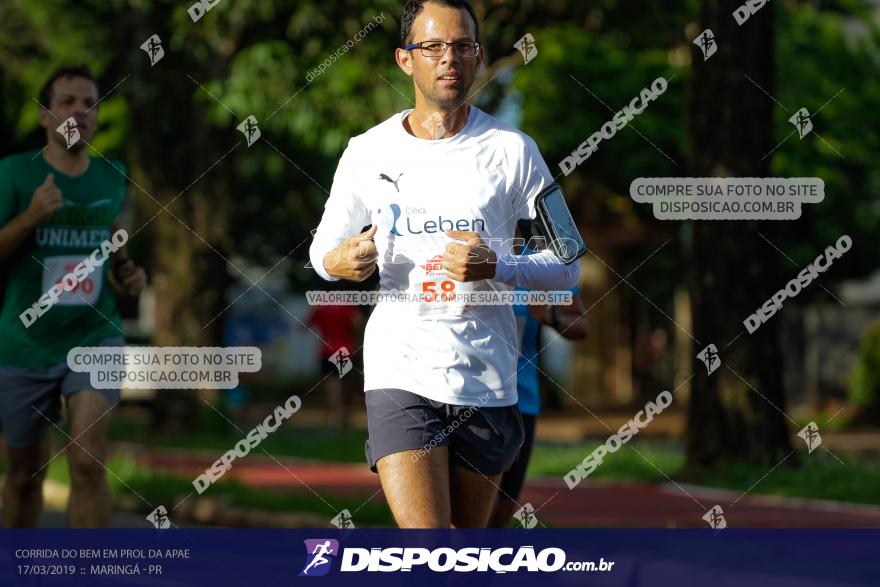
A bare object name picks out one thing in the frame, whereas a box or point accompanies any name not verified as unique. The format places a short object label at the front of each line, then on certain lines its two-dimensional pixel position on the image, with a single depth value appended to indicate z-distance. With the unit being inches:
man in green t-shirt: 510.6
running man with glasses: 366.6
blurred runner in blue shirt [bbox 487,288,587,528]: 497.7
